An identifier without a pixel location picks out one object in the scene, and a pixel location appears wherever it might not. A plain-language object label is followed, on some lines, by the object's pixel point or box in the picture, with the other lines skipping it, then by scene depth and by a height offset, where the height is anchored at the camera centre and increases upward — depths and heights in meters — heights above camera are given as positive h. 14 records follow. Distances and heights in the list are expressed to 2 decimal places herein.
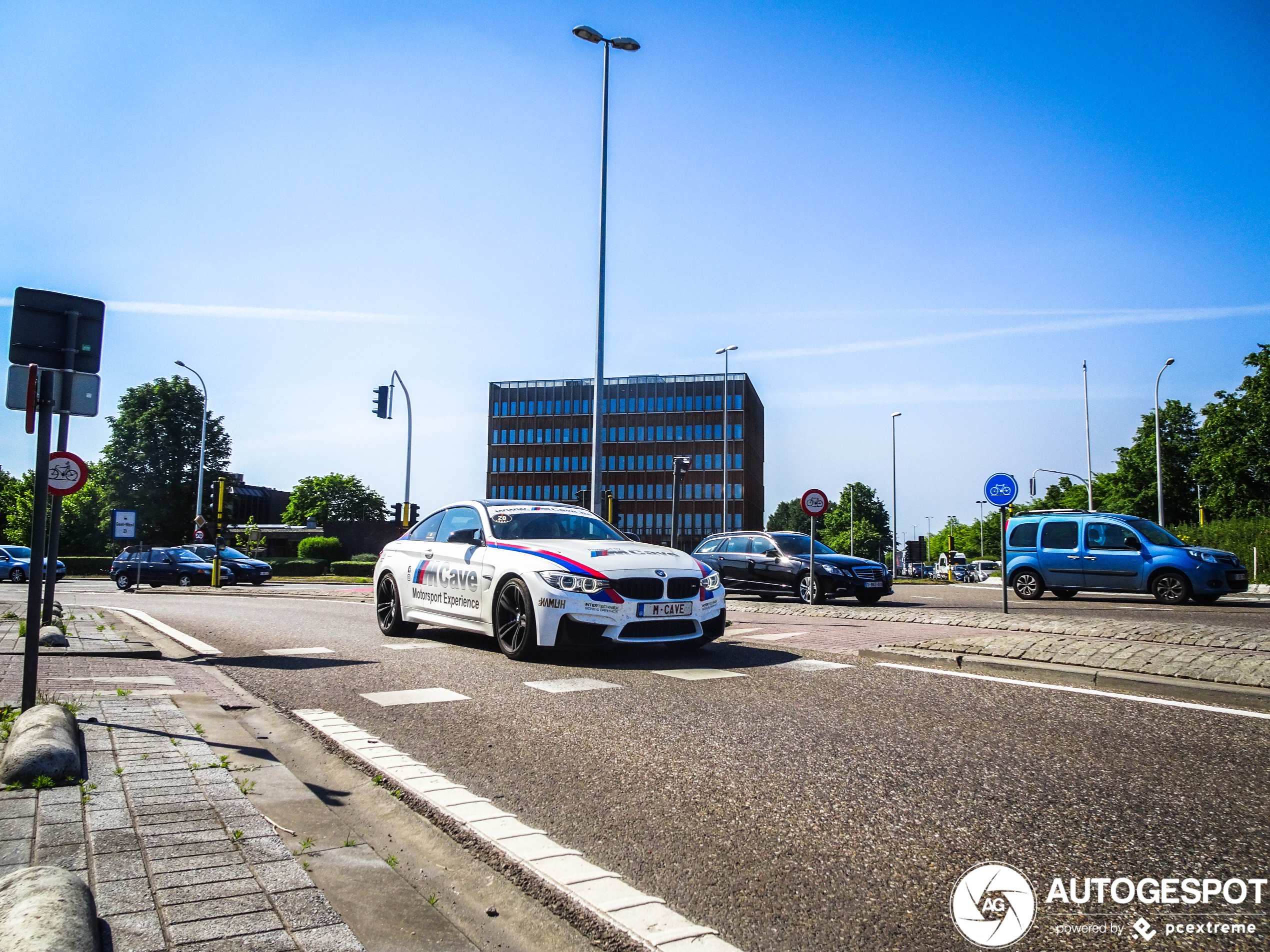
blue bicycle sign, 15.65 +1.14
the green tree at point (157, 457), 64.94 +6.07
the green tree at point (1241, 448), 47.25 +5.71
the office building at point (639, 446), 90.81 +10.49
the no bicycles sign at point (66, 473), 11.45 +0.88
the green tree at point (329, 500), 99.44 +4.93
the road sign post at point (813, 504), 17.48 +0.92
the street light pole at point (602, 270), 22.00 +6.76
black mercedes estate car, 18.89 -0.36
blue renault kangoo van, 18.31 -0.07
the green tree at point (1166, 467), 64.69 +6.35
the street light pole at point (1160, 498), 41.50 +2.70
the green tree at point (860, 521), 116.25 +4.12
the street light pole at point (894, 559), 61.59 -0.43
